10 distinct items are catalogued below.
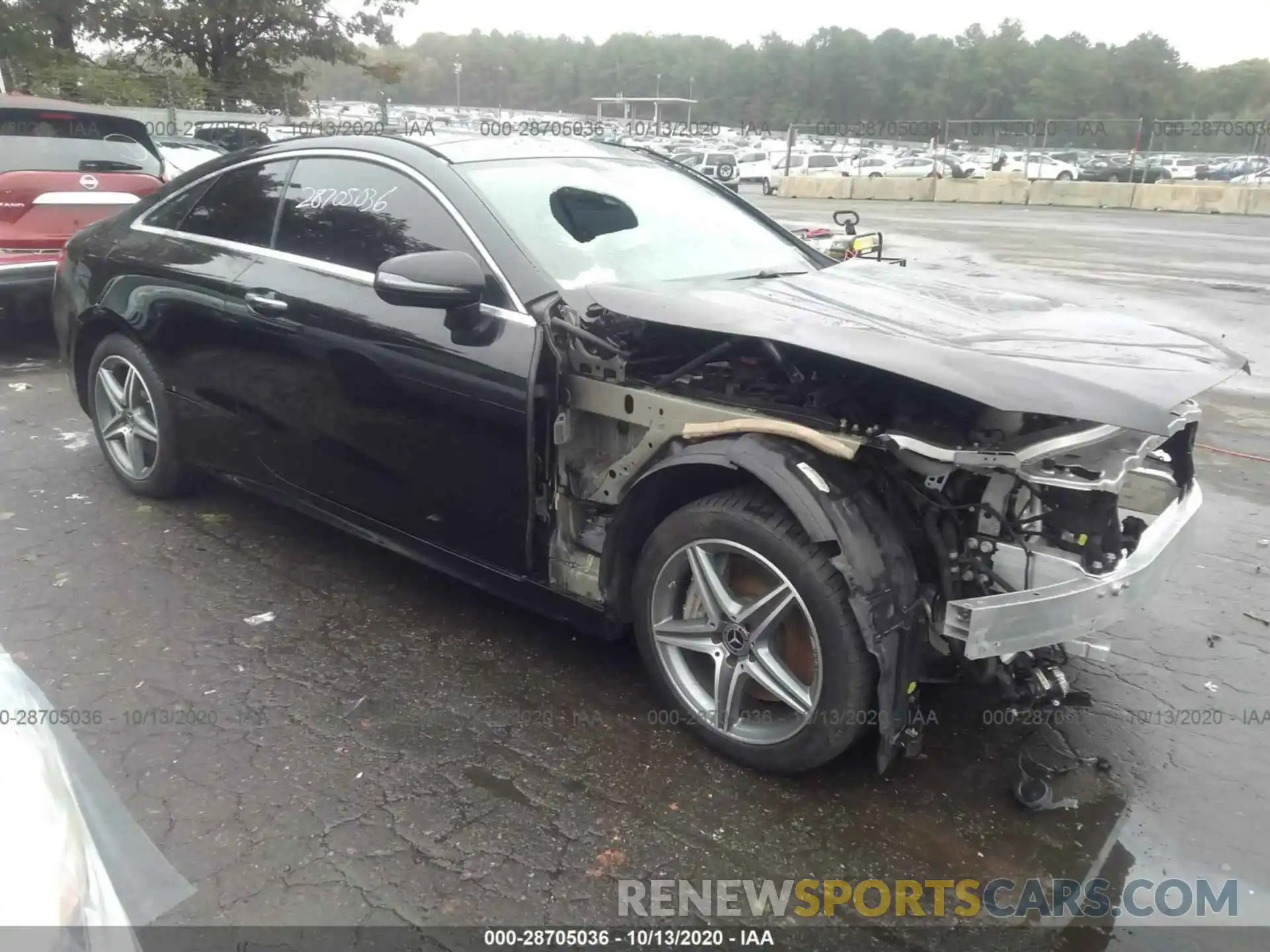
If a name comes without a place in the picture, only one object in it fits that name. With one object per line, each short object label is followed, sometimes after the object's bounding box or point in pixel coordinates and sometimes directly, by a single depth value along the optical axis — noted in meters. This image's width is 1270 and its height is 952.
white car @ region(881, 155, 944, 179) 36.56
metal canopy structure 54.58
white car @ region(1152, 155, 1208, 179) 30.11
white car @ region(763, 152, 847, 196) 37.97
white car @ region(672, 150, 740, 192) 32.84
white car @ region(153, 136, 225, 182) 11.51
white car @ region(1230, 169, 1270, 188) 28.11
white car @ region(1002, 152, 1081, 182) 33.59
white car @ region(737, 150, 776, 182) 36.12
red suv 6.57
